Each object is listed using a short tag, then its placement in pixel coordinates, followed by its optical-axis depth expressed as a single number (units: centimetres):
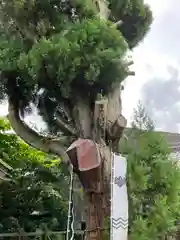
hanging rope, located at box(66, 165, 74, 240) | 588
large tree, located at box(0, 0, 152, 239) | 525
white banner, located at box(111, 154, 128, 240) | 487
